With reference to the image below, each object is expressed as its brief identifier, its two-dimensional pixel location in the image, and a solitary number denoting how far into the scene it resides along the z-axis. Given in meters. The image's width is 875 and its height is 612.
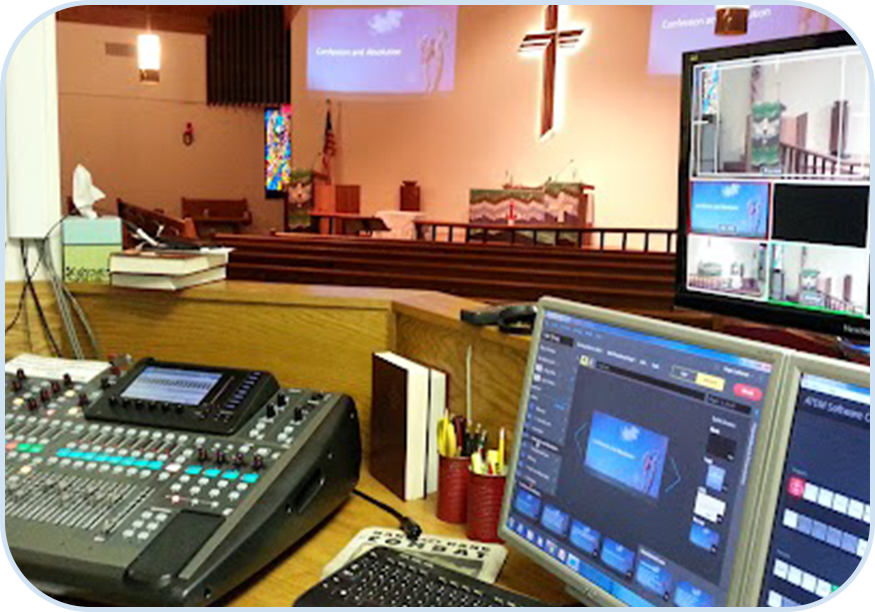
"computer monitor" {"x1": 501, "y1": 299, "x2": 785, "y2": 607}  0.92
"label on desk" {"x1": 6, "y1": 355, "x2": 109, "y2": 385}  1.65
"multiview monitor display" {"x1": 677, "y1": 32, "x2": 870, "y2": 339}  1.40
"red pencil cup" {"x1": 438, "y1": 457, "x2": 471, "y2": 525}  1.47
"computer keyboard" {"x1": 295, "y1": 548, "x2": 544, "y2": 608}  1.09
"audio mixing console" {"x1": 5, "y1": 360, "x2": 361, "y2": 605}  1.16
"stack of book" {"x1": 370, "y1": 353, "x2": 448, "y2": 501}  1.56
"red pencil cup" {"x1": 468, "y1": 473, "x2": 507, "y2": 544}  1.38
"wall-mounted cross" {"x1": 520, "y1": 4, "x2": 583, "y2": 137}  9.91
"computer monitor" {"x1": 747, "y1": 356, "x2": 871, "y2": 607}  0.82
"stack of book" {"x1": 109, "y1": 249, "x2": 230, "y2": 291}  1.91
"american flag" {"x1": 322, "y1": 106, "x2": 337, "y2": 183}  11.34
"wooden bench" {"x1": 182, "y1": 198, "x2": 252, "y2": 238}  12.33
